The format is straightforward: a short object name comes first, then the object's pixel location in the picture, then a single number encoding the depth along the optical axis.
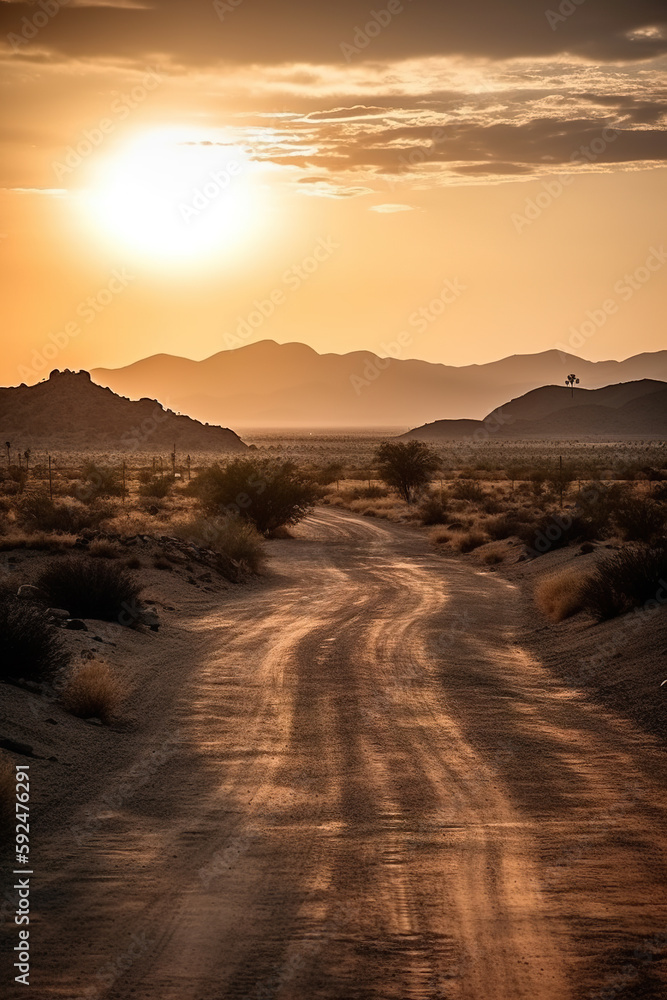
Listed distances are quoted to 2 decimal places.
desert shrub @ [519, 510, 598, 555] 32.23
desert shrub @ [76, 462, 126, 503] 55.66
